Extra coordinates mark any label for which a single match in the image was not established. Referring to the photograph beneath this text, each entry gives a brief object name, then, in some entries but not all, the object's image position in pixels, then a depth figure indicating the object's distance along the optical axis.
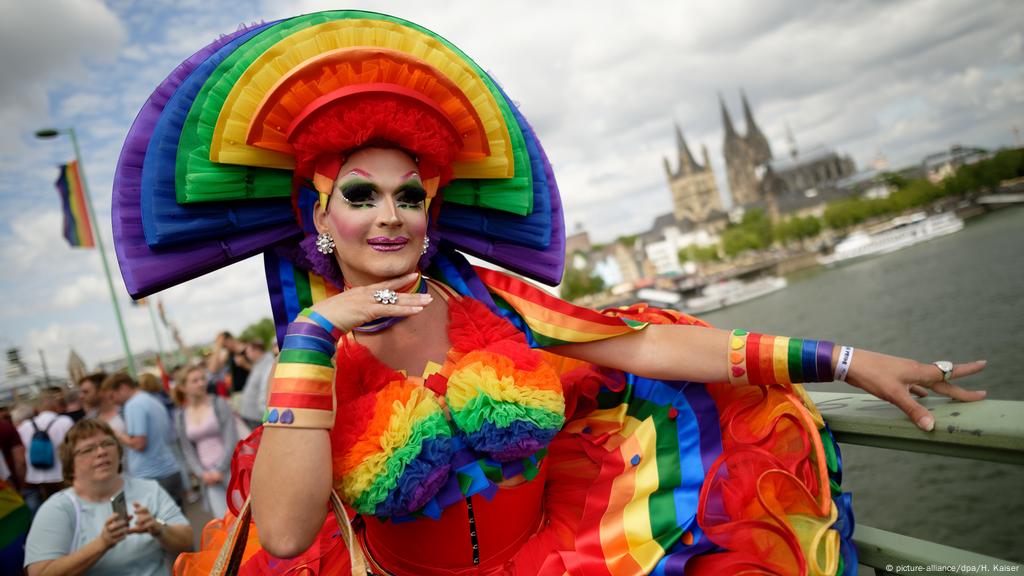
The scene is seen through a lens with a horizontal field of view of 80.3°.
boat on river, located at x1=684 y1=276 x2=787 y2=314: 50.16
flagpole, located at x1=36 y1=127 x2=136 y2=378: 10.64
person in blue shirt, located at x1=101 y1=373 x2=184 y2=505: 5.04
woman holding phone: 2.73
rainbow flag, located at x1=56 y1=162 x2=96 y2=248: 11.59
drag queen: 1.36
